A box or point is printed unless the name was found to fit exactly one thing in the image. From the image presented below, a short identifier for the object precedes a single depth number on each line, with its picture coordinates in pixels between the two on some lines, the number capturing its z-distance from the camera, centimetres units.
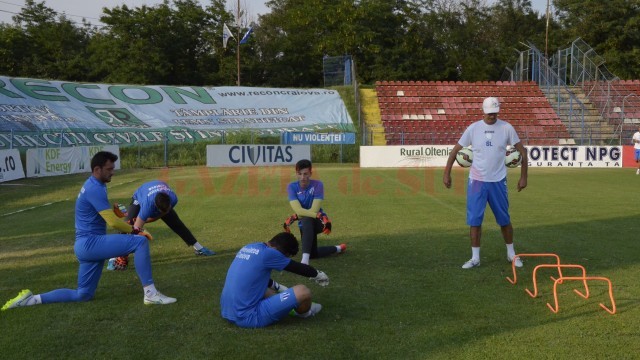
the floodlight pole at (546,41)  5932
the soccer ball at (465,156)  824
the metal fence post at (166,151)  3092
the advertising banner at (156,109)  3312
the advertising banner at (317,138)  3391
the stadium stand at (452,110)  3553
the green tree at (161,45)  4947
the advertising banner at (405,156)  2903
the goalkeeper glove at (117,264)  789
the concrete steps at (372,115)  3581
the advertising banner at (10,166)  2132
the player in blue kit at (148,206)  750
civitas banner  2933
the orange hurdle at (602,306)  552
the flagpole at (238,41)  4900
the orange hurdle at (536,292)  596
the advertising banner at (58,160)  2364
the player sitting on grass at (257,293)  530
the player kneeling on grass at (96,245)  608
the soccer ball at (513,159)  842
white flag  4282
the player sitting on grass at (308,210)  802
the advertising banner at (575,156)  2897
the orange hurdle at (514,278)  662
